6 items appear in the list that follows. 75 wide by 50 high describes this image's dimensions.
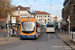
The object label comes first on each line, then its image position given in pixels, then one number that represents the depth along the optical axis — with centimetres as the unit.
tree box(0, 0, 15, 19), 3656
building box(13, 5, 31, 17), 9938
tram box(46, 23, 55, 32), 3492
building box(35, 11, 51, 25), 12288
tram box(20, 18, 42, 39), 1735
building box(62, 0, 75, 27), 4309
